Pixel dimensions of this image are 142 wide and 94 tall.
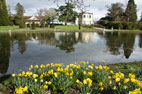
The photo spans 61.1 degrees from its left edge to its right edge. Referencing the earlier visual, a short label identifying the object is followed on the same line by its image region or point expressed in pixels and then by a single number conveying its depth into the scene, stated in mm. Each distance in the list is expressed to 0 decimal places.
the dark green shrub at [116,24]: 39069
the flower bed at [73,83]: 2675
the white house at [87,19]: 57169
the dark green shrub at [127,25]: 38750
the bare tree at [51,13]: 49906
